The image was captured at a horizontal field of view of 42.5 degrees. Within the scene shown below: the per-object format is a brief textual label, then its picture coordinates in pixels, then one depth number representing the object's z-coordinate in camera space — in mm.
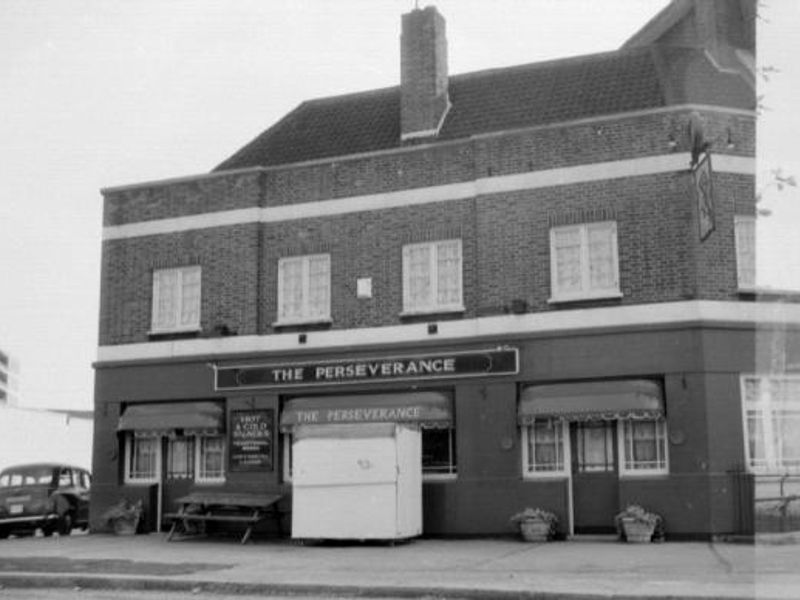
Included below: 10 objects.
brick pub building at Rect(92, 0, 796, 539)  17859
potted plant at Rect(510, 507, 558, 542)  17938
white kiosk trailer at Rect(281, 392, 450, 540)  17688
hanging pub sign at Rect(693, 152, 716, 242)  16609
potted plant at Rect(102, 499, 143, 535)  21453
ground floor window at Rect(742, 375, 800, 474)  17469
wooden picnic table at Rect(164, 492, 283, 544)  19344
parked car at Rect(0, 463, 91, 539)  23344
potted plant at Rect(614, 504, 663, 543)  17141
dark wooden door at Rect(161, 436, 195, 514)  21703
